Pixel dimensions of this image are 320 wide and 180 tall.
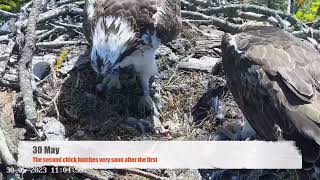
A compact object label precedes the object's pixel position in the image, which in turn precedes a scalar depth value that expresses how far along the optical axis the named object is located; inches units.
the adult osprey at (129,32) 208.1
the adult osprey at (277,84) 175.0
